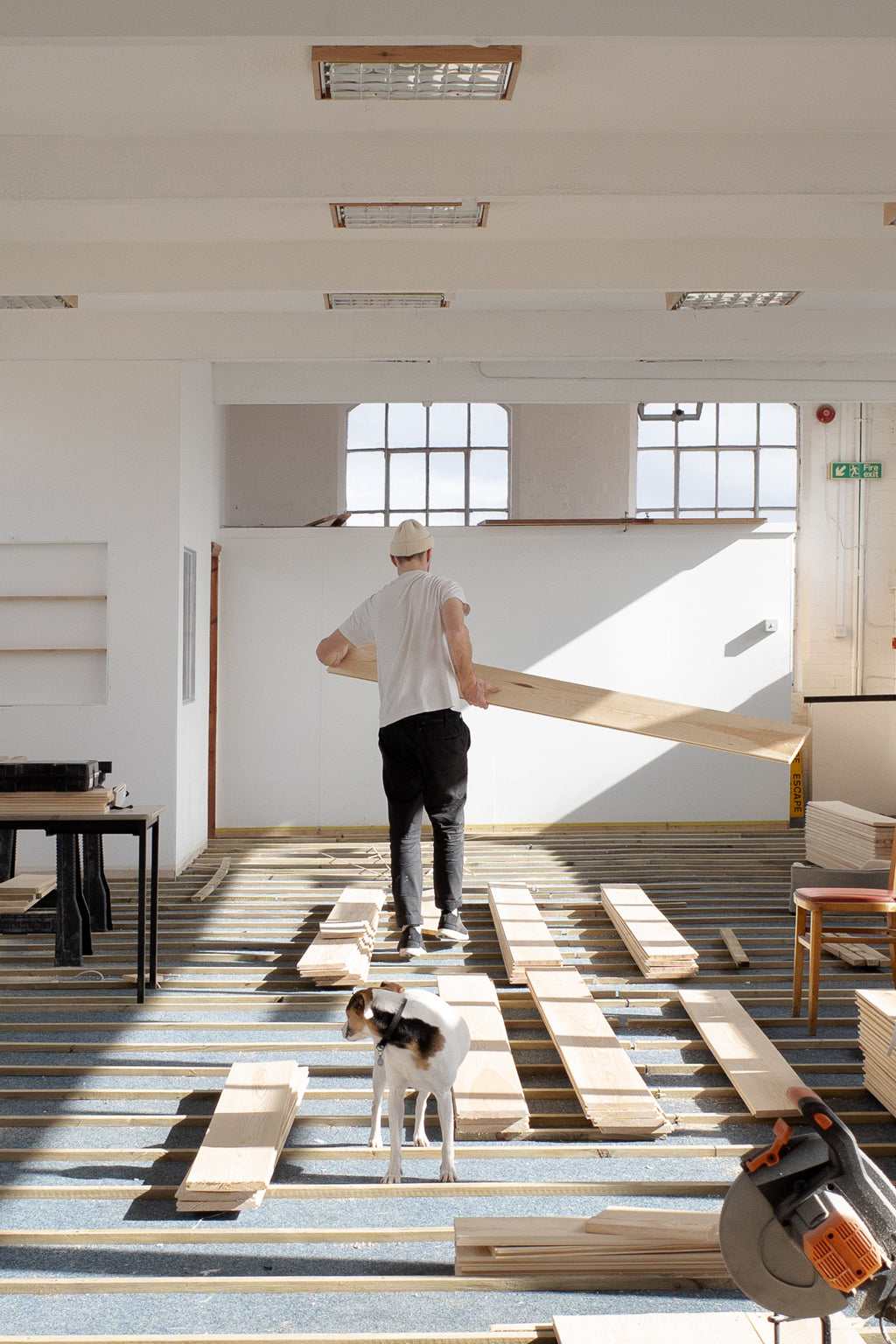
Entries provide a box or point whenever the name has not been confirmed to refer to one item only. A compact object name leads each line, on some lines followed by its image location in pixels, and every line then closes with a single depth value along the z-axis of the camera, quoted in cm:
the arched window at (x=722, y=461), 1172
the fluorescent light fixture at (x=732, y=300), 705
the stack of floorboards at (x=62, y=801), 477
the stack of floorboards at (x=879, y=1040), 353
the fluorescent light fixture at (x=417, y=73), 403
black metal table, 463
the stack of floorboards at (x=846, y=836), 705
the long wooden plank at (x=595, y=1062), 333
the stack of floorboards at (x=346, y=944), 485
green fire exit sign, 1089
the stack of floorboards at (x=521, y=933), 491
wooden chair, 421
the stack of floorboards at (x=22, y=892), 551
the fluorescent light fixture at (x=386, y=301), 709
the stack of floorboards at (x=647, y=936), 498
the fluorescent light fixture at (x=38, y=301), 696
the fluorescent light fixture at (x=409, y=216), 554
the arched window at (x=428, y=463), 1178
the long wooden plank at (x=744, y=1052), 349
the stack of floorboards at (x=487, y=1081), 329
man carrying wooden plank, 495
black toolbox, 477
